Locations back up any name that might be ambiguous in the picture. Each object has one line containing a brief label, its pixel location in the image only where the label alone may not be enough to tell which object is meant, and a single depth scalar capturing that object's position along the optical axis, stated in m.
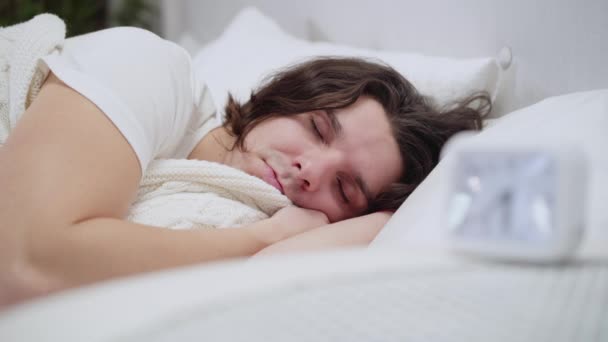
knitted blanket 1.03
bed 0.44
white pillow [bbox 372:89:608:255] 0.62
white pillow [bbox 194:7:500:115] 1.34
